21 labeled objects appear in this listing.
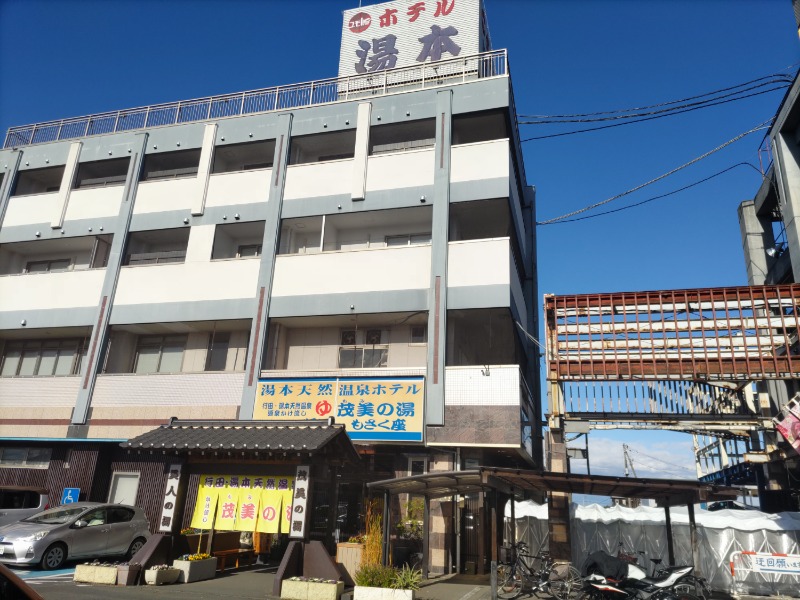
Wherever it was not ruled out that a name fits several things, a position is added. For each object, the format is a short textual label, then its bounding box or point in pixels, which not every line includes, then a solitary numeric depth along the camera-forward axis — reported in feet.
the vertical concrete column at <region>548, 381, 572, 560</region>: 53.67
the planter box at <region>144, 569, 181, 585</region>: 45.65
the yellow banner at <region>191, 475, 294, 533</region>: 47.52
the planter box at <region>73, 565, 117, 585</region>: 46.11
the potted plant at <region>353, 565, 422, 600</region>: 39.68
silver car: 49.73
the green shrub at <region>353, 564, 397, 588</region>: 40.81
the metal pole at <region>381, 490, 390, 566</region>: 47.75
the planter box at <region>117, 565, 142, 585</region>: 45.63
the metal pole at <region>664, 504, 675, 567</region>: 45.37
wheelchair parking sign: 69.67
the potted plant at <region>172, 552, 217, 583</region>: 48.26
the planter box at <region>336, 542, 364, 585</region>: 49.62
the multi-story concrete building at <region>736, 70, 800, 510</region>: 59.47
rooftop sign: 84.64
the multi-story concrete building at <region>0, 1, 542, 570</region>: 64.69
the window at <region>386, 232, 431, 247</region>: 76.38
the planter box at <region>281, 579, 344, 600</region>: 40.91
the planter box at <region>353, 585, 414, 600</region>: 39.55
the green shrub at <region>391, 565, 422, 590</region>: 40.78
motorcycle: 40.19
